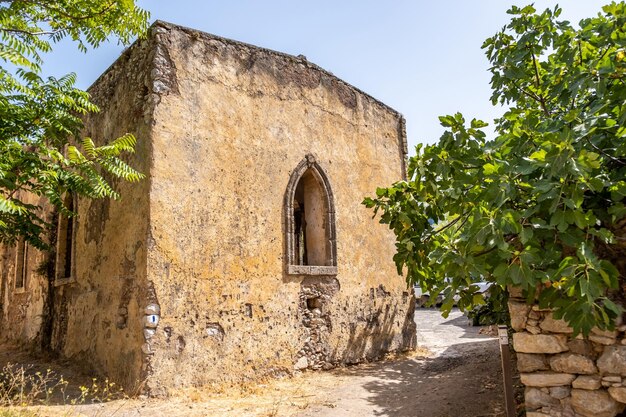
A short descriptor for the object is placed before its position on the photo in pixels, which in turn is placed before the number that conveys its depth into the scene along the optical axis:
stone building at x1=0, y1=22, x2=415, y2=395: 6.40
